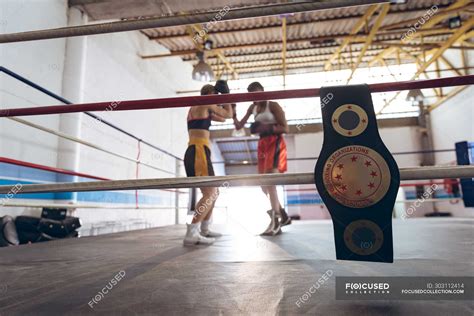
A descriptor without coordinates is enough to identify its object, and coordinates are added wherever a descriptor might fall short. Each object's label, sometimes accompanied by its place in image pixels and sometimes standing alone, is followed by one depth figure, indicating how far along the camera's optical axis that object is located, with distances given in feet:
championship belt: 2.76
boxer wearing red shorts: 8.37
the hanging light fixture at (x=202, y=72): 15.90
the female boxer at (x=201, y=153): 6.61
